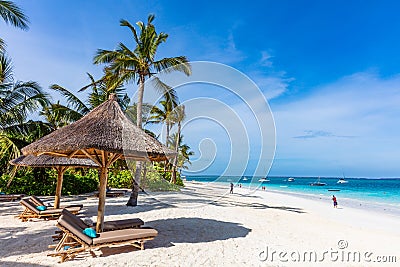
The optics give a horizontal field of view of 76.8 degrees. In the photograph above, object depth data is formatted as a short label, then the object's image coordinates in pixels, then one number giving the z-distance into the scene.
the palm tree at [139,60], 10.81
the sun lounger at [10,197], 10.93
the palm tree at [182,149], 32.11
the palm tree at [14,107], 9.80
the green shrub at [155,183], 18.67
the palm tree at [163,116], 23.05
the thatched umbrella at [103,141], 4.97
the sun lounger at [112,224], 5.23
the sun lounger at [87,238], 4.57
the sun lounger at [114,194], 13.98
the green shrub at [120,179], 18.27
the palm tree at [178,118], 22.20
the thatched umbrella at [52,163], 8.45
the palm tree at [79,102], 13.40
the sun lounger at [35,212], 7.48
